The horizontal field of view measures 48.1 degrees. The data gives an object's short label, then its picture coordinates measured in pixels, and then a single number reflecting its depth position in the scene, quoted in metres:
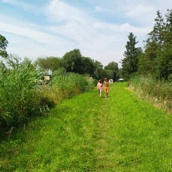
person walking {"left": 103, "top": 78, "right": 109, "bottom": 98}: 18.33
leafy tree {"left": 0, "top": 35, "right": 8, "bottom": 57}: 43.63
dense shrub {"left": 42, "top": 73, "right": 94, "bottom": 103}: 12.55
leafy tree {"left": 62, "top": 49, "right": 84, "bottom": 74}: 58.64
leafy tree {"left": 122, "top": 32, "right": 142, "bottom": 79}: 39.85
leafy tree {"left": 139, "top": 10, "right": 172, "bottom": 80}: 16.49
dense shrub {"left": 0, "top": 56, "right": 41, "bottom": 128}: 7.10
